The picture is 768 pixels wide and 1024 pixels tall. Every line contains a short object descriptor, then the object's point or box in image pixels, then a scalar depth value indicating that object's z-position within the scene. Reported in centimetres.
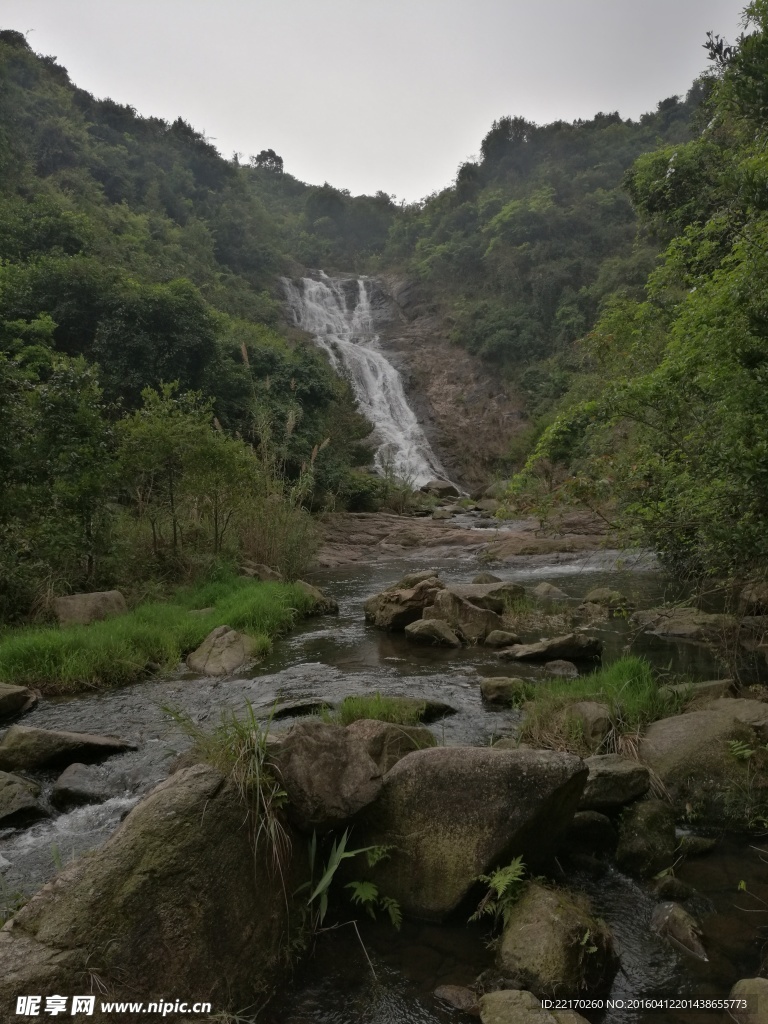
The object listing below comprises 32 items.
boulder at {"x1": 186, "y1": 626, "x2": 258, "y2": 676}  883
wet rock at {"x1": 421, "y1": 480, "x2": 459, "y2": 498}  2995
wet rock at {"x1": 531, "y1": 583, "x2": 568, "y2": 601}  1252
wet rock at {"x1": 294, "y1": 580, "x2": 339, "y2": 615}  1225
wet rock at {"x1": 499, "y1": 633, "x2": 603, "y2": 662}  866
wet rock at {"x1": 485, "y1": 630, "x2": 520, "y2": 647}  969
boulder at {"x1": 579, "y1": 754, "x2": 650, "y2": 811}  456
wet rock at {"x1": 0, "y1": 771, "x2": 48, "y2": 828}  485
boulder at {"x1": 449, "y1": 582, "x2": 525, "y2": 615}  1128
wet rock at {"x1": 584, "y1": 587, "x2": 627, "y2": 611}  1121
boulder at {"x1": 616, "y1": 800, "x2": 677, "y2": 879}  419
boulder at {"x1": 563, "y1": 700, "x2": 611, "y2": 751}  571
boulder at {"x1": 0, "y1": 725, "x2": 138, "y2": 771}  576
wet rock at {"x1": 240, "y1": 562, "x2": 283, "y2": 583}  1342
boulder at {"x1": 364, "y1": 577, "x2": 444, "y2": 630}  1094
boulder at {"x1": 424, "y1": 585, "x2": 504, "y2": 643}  1017
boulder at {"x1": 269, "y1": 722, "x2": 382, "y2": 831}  371
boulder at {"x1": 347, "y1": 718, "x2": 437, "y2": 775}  499
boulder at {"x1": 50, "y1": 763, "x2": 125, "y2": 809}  520
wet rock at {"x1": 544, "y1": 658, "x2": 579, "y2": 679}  804
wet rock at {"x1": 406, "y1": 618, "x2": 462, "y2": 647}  982
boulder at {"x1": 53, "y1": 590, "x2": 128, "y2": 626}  980
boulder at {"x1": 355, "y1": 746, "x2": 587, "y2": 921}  373
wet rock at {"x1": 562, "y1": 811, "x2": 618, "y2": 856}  438
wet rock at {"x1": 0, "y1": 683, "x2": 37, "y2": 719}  706
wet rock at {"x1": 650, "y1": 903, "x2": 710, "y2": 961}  348
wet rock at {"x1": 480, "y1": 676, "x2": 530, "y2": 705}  714
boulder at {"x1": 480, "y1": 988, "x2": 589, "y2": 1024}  283
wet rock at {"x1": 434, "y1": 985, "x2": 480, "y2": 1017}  310
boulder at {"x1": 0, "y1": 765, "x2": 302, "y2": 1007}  278
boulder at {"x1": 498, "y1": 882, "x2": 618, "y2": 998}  316
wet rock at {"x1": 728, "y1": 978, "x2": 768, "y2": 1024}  285
